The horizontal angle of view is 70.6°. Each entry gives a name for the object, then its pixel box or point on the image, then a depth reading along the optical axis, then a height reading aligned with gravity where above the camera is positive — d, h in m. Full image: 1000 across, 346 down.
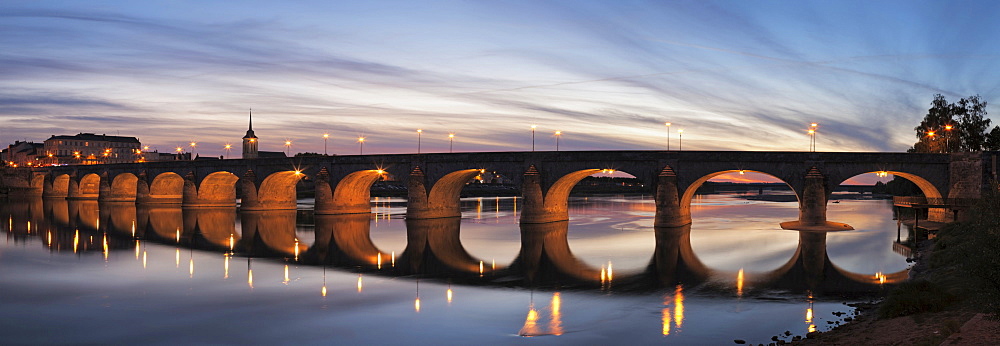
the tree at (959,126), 76.39 +6.46
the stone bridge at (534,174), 51.34 +0.34
